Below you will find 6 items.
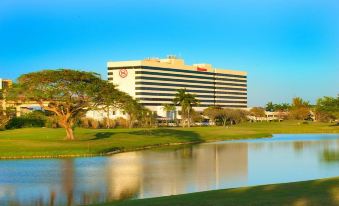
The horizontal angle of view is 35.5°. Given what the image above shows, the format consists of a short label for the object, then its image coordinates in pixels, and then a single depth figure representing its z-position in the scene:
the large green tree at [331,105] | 193.00
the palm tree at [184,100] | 190.12
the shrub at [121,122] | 160.84
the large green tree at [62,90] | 76.31
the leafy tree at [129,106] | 84.19
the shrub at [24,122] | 126.21
